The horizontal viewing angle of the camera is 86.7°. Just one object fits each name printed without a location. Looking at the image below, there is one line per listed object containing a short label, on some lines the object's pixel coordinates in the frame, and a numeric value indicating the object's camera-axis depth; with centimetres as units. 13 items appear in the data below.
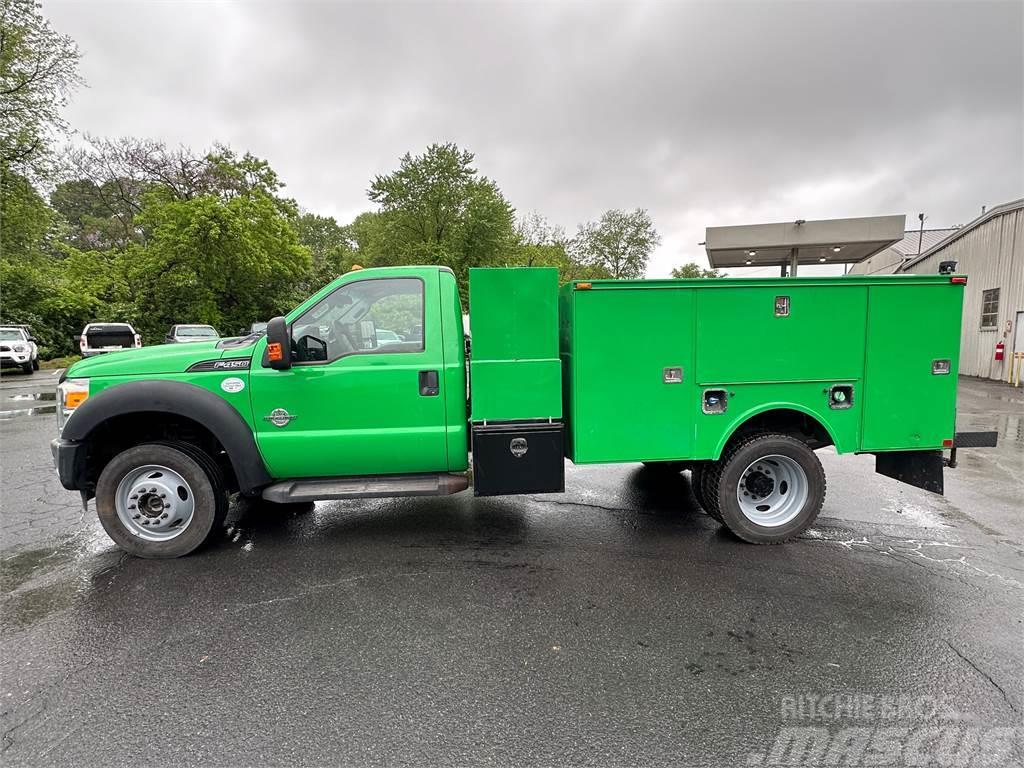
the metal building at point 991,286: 1599
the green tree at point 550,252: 4338
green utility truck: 417
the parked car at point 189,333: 2000
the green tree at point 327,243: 4479
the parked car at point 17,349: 1947
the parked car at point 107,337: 1955
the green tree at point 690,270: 7024
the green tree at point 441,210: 3716
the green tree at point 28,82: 2294
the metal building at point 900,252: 3197
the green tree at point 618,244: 5334
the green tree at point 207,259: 2684
